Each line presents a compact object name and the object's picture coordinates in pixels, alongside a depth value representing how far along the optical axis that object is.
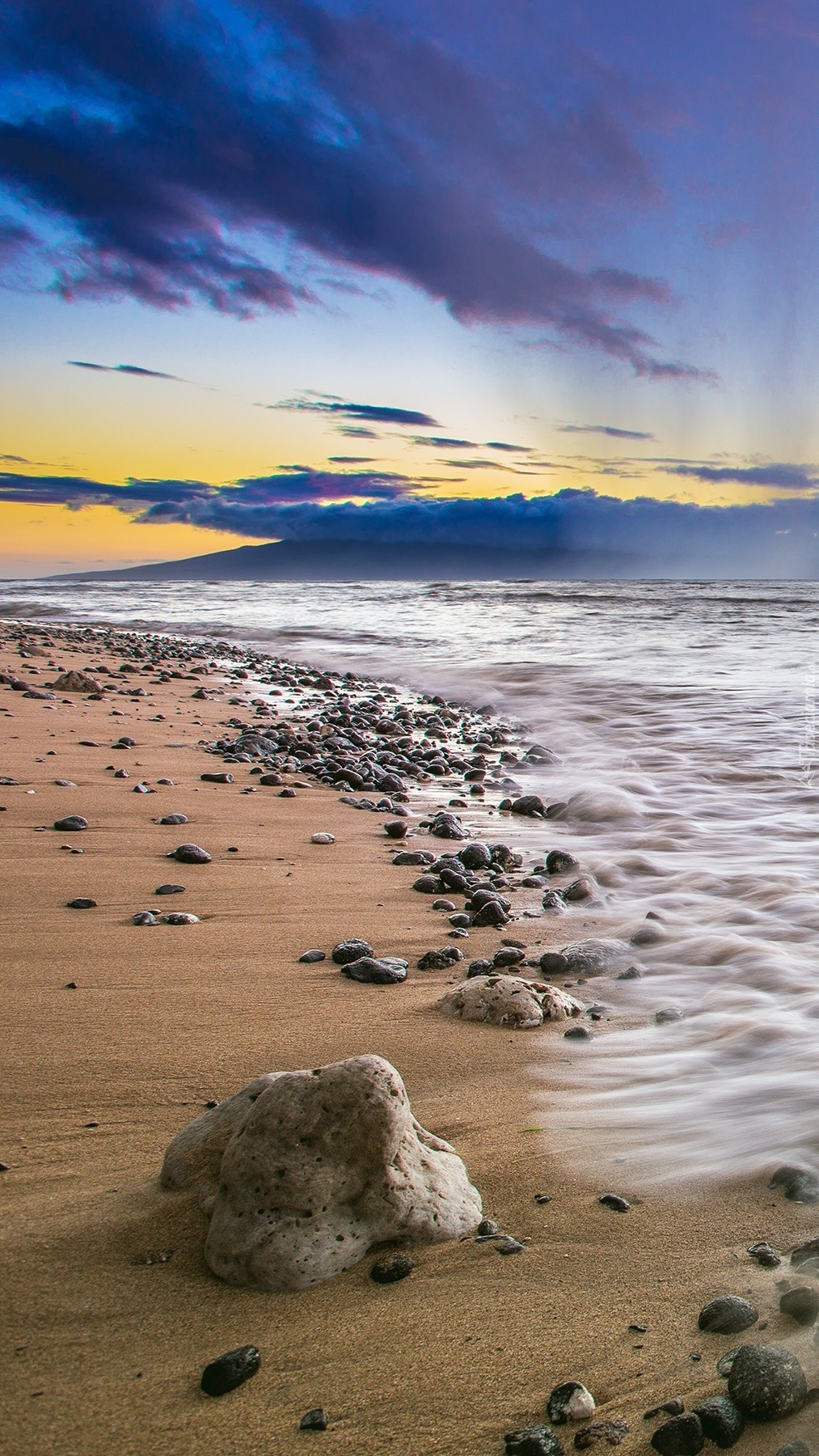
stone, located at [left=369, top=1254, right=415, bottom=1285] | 1.59
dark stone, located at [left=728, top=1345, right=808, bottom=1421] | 1.31
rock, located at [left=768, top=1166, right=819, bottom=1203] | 1.92
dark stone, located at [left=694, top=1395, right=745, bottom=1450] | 1.28
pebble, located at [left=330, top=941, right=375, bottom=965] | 3.19
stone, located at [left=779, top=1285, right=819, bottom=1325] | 1.51
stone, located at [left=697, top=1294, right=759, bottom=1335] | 1.49
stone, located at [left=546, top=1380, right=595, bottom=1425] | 1.31
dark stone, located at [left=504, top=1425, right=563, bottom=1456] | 1.25
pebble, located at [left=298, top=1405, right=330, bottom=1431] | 1.29
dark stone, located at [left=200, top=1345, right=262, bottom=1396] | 1.34
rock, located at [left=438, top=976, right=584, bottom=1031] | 2.75
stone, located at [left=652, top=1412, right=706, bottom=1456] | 1.27
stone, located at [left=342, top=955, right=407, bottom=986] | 3.04
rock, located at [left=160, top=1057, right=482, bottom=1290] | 1.58
